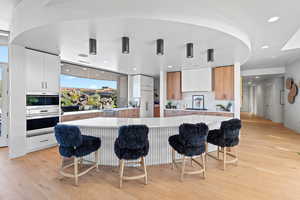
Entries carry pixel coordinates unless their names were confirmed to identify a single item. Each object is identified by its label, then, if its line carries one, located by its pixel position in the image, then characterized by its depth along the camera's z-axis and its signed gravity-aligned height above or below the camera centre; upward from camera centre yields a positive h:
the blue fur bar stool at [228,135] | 2.80 -0.68
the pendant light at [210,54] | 3.56 +1.06
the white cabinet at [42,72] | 3.73 +0.71
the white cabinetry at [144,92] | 7.69 +0.37
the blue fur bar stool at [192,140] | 2.37 -0.65
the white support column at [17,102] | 3.41 -0.06
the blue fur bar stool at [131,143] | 2.21 -0.66
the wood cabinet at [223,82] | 5.30 +0.60
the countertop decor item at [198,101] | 6.10 -0.08
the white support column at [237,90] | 5.11 +0.31
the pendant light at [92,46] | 2.85 +1.01
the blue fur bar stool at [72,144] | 2.24 -0.69
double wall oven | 3.72 -0.35
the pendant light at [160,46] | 2.94 +1.03
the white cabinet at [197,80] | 5.72 +0.75
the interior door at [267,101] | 9.53 -0.13
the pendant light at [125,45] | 2.79 +1.00
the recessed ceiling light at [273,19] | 2.61 +1.40
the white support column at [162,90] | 6.66 +0.40
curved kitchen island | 2.90 -0.72
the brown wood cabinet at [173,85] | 6.51 +0.59
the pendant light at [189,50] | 3.12 +1.01
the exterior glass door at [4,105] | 4.25 -0.16
